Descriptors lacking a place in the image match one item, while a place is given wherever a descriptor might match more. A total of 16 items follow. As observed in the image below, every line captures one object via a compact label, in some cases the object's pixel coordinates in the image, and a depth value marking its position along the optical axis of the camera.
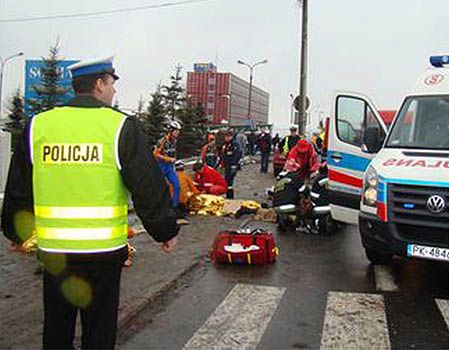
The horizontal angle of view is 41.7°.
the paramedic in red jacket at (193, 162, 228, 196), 13.55
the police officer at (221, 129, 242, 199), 15.23
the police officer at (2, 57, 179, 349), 2.91
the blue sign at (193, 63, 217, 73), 102.03
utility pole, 22.23
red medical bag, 7.70
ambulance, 6.29
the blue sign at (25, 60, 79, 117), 23.52
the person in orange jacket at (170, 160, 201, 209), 11.77
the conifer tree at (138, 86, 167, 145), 37.12
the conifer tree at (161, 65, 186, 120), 47.12
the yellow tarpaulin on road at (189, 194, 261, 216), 12.09
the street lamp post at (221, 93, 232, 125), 81.31
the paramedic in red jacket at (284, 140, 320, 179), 12.09
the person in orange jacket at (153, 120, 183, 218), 10.73
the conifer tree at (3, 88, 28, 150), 34.84
